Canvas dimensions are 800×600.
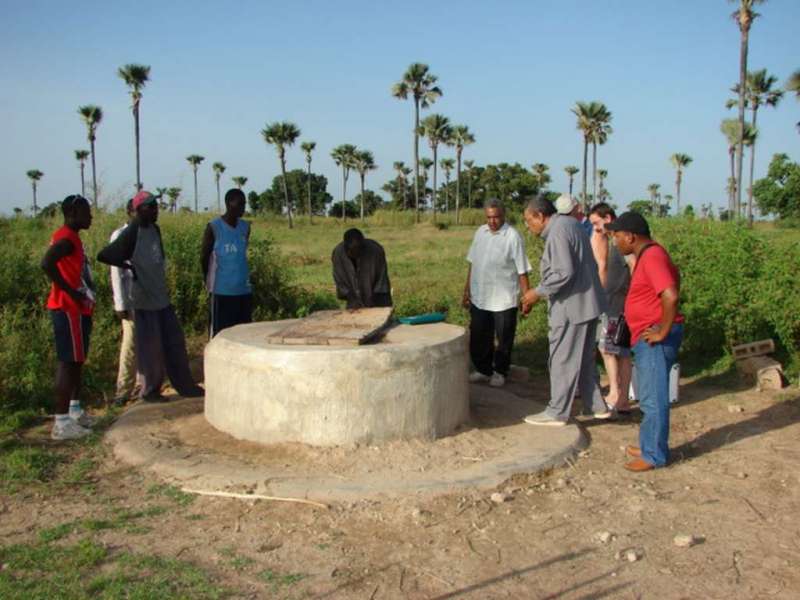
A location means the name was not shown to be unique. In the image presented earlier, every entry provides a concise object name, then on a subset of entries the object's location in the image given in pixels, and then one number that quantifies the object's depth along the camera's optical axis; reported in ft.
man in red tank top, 15.42
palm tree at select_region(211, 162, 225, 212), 196.65
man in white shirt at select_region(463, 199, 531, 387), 19.27
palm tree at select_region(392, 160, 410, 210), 200.44
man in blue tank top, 19.02
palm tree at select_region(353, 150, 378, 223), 178.81
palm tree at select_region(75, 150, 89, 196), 164.22
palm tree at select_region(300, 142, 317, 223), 165.37
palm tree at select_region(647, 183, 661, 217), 235.36
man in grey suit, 15.88
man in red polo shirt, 13.48
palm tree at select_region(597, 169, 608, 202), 213.05
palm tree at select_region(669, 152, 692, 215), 178.40
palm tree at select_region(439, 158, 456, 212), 195.83
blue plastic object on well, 17.88
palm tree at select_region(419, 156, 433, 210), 192.85
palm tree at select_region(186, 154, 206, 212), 185.78
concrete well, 13.94
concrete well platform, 12.84
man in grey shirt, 17.22
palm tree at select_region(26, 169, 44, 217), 191.52
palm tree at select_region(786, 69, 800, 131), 94.90
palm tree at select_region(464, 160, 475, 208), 187.34
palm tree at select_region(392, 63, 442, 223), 133.49
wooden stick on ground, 12.41
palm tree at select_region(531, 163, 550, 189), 176.76
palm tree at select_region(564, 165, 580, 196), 195.48
